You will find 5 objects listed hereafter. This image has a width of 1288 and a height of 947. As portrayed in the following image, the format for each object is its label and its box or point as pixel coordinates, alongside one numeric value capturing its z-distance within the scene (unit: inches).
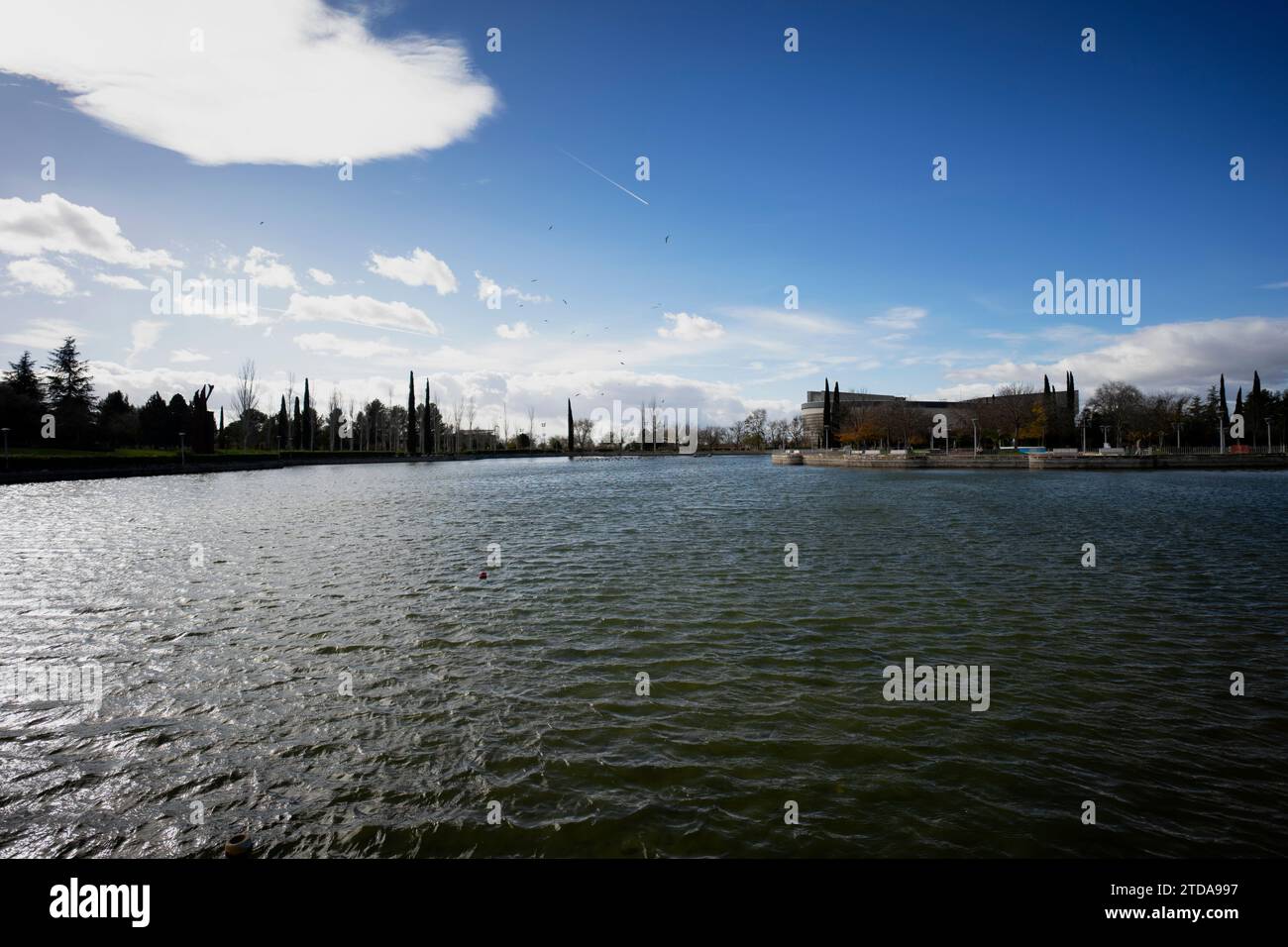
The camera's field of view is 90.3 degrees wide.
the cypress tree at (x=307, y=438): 4115.7
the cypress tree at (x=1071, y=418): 4055.9
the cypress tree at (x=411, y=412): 4325.8
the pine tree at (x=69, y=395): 2682.1
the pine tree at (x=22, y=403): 2310.5
